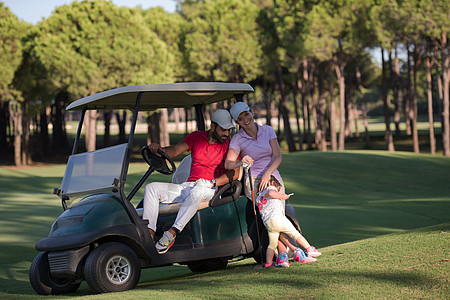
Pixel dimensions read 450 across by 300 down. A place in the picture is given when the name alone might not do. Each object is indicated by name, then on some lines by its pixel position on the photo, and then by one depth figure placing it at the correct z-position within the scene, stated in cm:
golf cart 1155
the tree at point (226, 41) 7412
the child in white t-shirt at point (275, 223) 1271
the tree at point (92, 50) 6569
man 1232
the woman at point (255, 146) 1309
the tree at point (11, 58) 6762
